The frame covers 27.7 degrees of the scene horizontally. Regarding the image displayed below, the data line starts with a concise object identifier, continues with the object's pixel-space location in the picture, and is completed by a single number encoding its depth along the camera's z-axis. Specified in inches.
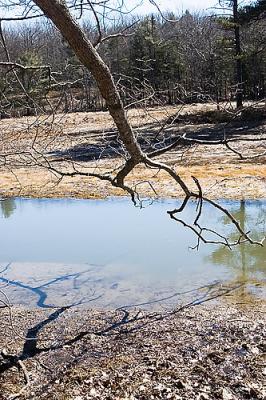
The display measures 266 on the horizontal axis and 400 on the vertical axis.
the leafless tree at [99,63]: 101.2
